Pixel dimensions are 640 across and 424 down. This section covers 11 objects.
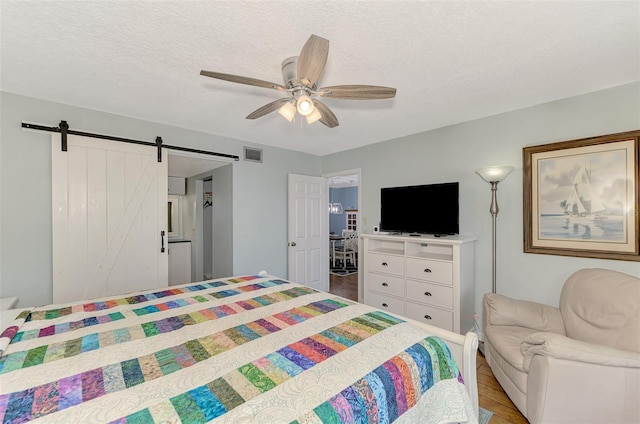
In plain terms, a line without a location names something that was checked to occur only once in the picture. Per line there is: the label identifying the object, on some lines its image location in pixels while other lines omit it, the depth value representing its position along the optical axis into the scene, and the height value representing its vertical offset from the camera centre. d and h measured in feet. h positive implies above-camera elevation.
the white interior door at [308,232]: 13.85 -1.08
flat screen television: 9.73 +0.11
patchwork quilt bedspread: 2.75 -2.01
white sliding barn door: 8.39 -0.16
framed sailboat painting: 6.93 +0.40
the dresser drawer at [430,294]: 8.89 -2.90
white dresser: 8.77 -2.47
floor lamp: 8.39 +0.98
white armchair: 4.82 -2.93
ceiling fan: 4.40 +2.48
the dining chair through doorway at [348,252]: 23.08 -3.52
